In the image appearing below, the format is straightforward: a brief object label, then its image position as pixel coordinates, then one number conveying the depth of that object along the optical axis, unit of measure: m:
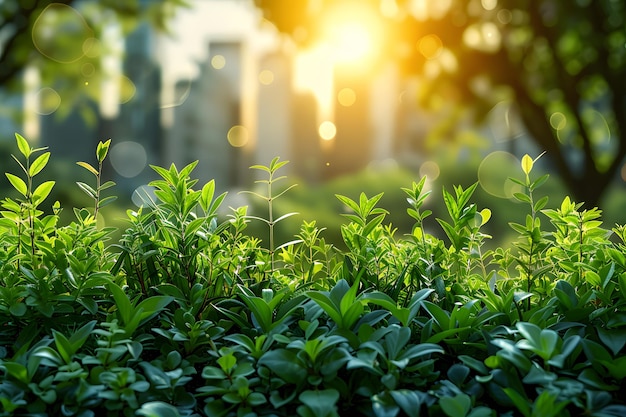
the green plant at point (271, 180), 1.44
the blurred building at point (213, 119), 36.44
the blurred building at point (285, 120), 37.69
